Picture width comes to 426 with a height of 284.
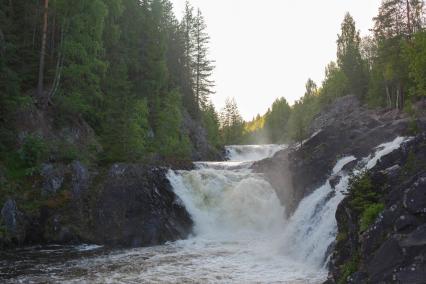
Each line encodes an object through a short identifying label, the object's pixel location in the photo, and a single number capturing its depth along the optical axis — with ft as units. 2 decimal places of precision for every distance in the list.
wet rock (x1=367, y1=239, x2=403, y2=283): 31.98
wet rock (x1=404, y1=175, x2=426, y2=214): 33.97
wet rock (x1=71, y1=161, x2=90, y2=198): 82.17
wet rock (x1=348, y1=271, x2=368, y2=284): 34.01
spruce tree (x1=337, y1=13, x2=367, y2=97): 201.26
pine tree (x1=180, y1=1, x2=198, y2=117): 190.19
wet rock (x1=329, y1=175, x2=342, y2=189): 71.15
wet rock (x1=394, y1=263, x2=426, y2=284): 29.30
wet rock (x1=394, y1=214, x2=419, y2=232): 33.67
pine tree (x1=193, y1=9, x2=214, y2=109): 202.11
